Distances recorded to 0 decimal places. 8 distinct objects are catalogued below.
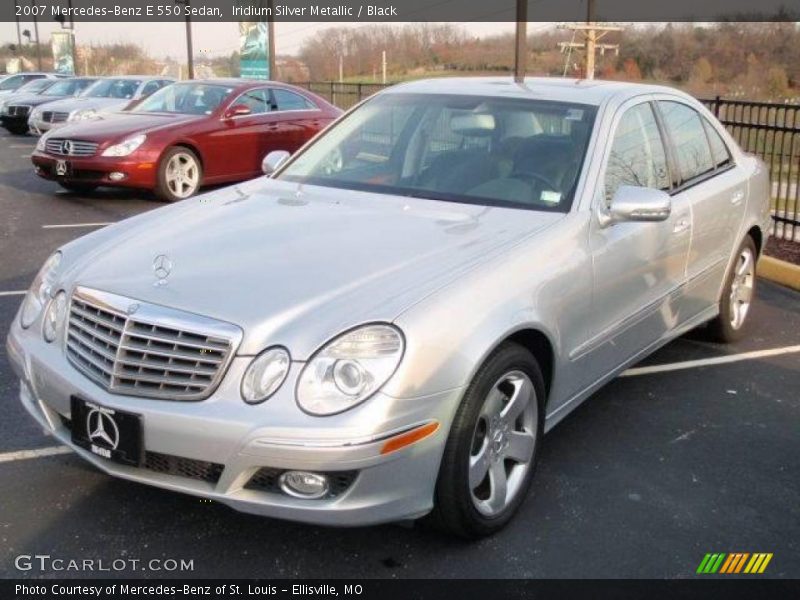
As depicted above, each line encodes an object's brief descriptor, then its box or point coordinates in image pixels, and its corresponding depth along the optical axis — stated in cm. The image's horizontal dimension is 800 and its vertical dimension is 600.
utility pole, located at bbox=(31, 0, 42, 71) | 5822
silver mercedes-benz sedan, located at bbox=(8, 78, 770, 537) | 268
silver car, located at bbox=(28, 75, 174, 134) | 1673
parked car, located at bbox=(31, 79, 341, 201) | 1049
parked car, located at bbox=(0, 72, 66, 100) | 2786
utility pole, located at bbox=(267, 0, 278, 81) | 2377
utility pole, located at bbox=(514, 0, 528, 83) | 1222
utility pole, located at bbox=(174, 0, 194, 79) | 3184
